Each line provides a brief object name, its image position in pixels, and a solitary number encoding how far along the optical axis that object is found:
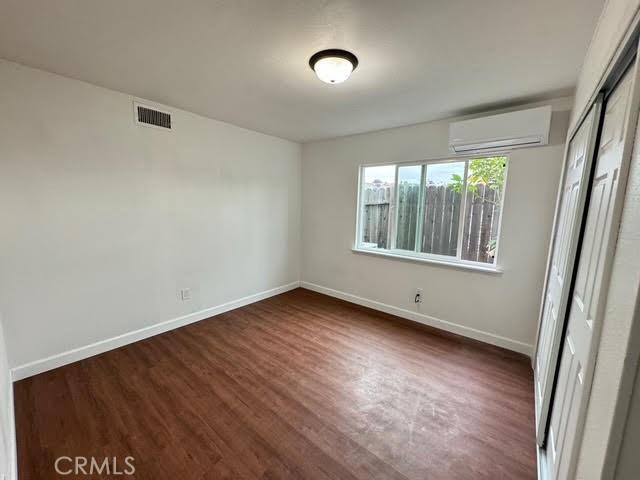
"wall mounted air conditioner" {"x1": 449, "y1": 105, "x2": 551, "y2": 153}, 2.23
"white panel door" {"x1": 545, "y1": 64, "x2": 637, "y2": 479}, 0.82
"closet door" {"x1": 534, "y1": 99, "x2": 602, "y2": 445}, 1.36
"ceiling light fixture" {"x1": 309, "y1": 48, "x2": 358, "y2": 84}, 1.66
